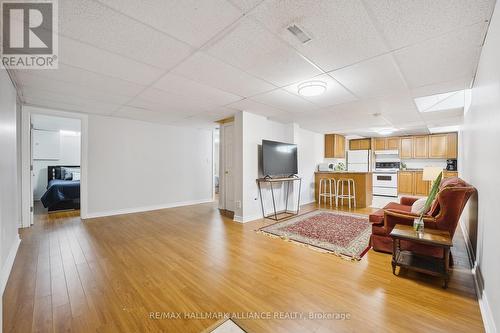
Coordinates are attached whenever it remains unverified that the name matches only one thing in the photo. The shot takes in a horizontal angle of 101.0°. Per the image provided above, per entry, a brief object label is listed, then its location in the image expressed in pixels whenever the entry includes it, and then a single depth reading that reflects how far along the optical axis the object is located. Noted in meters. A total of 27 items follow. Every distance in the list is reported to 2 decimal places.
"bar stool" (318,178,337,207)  6.06
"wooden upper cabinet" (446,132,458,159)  6.48
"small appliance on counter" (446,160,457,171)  6.56
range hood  7.46
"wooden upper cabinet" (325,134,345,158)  7.18
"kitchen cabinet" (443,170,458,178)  6.22
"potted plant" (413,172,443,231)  2.15
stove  7.07
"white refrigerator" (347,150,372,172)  7.92
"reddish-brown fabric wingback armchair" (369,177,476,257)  2.09
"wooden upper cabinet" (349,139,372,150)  7.99
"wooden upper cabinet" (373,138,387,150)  7.70
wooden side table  1.88
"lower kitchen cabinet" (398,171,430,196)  6.80
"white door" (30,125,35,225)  3.88
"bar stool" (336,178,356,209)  5.68
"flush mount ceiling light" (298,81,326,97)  2.77
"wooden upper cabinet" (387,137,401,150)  7.43
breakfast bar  5.65
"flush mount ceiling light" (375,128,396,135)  6.17
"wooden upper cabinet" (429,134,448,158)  6.66
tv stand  4.45
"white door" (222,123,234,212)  4.82
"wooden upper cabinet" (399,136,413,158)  7.19
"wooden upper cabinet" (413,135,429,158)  6.95
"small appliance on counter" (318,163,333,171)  6.94
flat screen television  4.40
